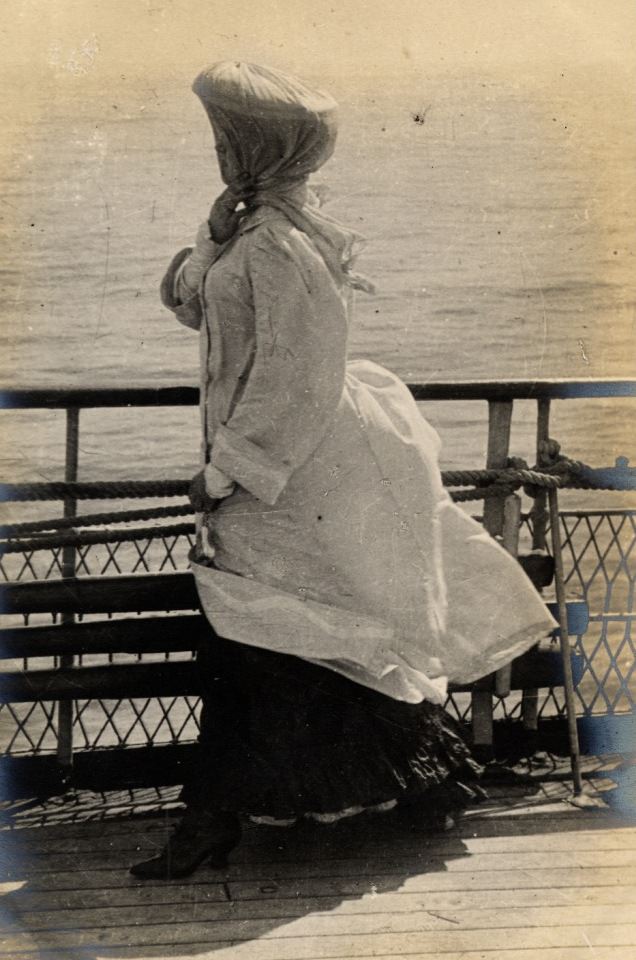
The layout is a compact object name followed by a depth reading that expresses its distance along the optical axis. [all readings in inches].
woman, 108.6
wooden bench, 127.4
